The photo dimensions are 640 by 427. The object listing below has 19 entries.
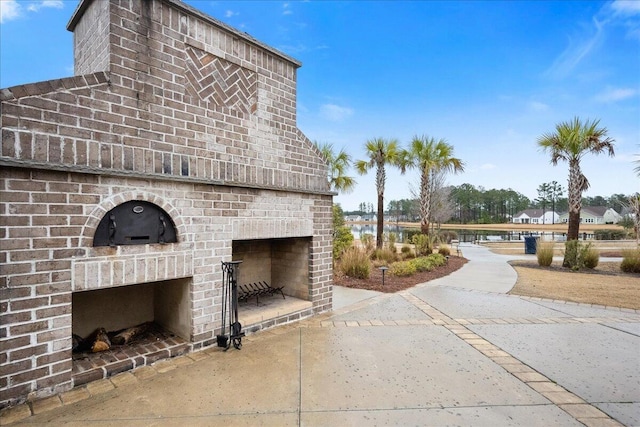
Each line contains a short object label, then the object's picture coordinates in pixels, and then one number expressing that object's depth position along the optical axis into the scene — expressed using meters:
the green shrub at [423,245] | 13.55
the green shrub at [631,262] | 10.29
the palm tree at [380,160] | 15.60
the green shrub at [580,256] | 10.86
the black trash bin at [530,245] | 16.38
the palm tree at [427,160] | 14.63
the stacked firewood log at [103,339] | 3.55
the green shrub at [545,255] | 11.61
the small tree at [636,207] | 18.65
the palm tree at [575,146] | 11.61
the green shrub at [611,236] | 27.01
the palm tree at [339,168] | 17.72
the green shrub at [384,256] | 12.60
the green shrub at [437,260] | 11.33
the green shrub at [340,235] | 12.03
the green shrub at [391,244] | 13.88
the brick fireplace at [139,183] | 2.57
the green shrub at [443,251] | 13.83
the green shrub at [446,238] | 21.45
